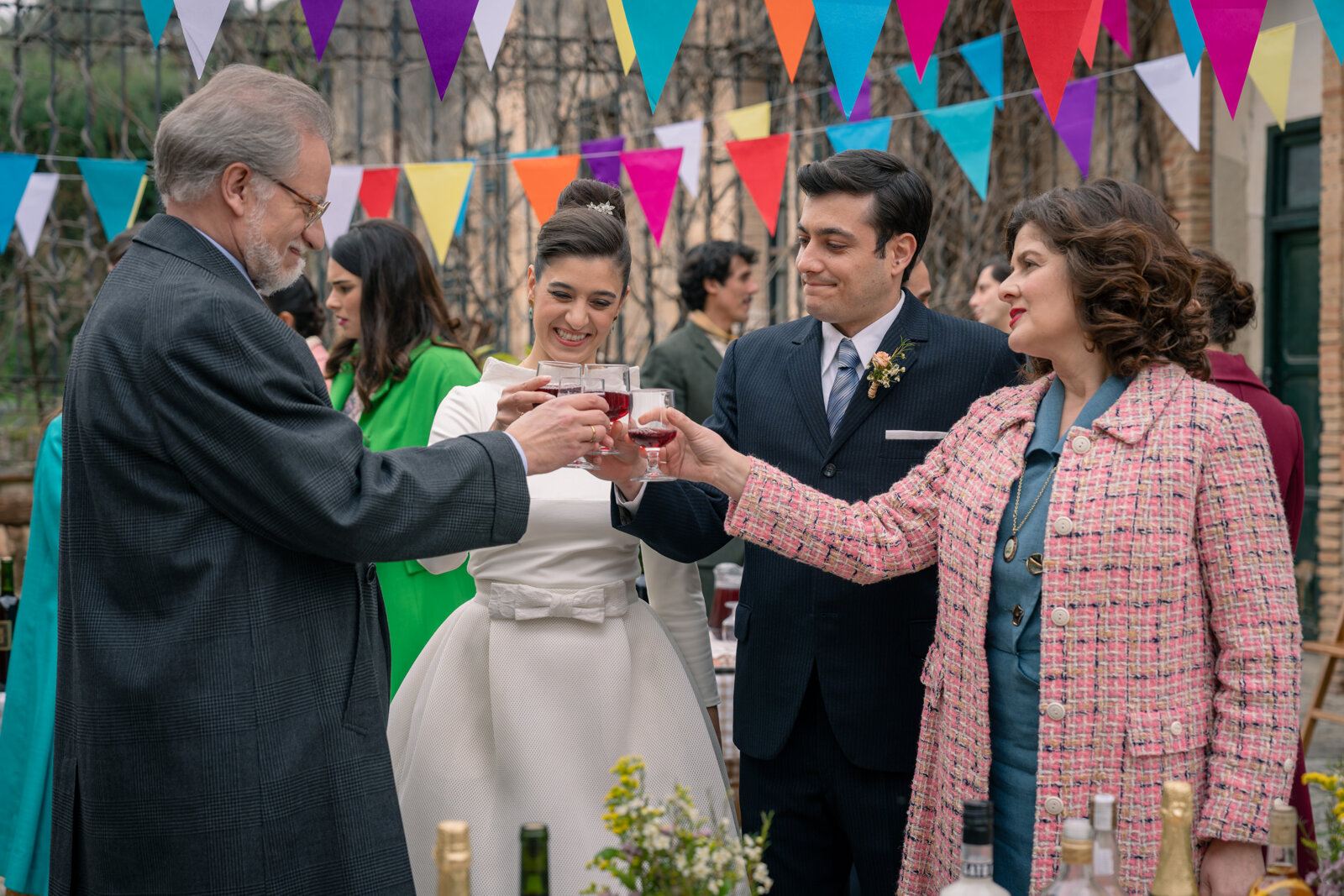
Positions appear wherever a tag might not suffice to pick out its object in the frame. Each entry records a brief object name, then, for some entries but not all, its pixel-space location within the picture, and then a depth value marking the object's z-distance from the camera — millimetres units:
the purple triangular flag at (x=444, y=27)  2965
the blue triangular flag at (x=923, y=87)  5242
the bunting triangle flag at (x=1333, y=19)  3117
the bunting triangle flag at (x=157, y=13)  2811
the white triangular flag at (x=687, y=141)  5066
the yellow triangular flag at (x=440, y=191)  5020
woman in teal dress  2809
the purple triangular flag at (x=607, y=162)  5387
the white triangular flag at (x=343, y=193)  5250
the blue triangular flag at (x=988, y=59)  4844
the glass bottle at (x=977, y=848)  1378
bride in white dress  2291
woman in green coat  3678
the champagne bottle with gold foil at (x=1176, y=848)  1435
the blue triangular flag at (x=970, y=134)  4730
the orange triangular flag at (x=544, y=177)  4921
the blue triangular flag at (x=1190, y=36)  3646
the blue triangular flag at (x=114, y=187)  4797
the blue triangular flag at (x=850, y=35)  3191
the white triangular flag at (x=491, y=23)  3027
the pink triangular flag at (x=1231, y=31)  3244
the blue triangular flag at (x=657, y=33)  3209
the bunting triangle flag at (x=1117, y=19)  4086
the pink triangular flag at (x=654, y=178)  5016
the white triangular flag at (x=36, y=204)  4930
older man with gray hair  1791
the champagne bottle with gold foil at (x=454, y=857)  1265
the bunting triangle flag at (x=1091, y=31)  3242
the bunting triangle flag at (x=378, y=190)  5242
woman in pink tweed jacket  1851
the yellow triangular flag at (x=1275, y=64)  4297
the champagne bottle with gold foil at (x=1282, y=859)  1428
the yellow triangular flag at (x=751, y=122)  5273
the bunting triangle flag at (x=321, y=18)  2863
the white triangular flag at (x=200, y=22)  2740
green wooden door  6852
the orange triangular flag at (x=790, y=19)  3117
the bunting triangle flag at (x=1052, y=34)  3082
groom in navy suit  2428
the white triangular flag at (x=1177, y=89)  4371
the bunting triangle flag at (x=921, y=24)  3096
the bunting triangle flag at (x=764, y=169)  4934
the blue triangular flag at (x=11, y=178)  4602
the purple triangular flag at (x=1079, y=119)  4660
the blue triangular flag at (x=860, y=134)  4859
